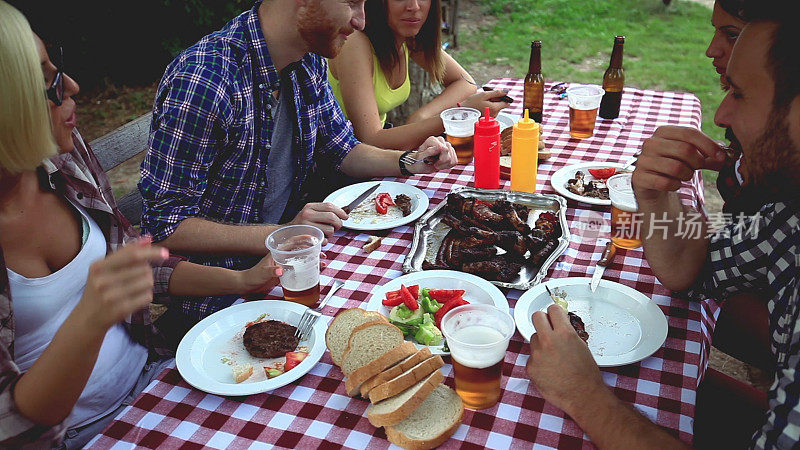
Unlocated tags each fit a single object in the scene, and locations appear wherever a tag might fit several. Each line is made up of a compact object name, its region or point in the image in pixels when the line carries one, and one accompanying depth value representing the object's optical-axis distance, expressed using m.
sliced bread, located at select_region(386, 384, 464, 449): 1.62
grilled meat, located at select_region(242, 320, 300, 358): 2.00
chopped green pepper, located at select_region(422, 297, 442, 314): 2.16
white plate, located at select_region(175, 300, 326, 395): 1.85
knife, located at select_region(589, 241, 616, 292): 2.25
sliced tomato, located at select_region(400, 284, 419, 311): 2.15
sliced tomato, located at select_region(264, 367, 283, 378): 1.91
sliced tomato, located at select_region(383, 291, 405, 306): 2.20
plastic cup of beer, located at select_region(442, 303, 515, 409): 1.68
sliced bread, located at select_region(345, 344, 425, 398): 1.75
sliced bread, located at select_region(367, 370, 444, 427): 1.65
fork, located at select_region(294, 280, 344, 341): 2.09
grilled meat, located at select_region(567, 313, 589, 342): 2.00
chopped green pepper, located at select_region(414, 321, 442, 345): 2.02
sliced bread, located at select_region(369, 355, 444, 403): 1.70
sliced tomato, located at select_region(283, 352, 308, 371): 1.93
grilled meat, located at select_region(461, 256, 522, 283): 2.33
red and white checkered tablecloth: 1.68
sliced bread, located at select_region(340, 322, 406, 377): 1.87
